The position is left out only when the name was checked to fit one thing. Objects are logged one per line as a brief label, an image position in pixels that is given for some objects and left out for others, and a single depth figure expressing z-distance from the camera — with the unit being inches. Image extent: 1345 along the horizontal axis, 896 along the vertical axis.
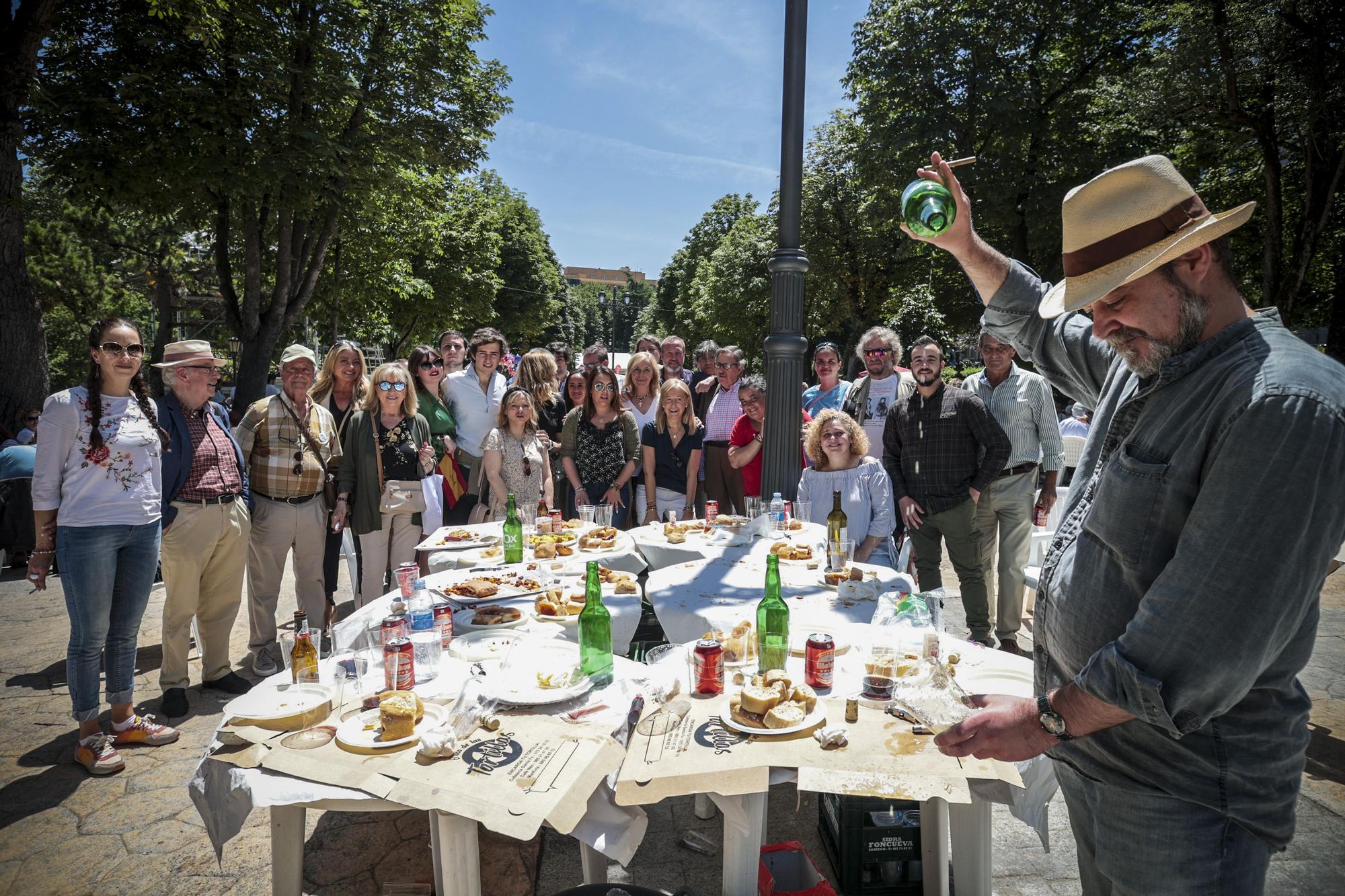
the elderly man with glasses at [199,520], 164.9
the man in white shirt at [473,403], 252.5
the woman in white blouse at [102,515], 142.0
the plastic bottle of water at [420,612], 111.8
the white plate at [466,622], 120.4
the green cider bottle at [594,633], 98.8
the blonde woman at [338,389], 222.1
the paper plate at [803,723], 80.3
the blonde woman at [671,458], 252.2
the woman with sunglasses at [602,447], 241.0
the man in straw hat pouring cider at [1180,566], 46.1
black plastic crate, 104.3
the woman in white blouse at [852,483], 197.2
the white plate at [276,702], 85.1
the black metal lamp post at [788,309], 170.2
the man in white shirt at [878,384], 260.7
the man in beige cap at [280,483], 194.9
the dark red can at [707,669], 91.2
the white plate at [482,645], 104.8
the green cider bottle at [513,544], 163.3
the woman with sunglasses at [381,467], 210.7
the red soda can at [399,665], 92.8
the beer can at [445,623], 114.5
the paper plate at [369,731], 79.7
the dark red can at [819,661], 92.5
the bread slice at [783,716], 81.2
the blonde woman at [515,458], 223.0
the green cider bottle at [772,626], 96.8
